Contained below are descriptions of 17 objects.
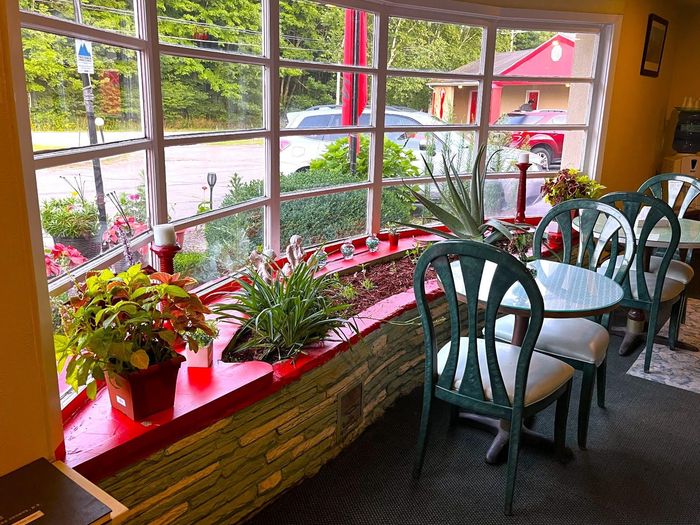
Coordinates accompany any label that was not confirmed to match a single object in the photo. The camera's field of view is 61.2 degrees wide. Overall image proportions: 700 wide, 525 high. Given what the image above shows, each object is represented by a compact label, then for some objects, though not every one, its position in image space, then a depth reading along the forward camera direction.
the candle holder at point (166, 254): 1.88
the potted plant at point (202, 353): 1.91
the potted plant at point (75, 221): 1.60
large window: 1.68
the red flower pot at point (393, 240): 3.49
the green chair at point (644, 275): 2.94
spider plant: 2.14
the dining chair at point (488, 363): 1.89
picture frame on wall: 4.44
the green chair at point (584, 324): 2.37
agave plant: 3.19
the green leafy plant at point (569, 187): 3.80
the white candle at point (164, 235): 1.89
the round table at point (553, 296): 2.09
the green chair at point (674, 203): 3.47
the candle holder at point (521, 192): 3.74
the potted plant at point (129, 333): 1.49
